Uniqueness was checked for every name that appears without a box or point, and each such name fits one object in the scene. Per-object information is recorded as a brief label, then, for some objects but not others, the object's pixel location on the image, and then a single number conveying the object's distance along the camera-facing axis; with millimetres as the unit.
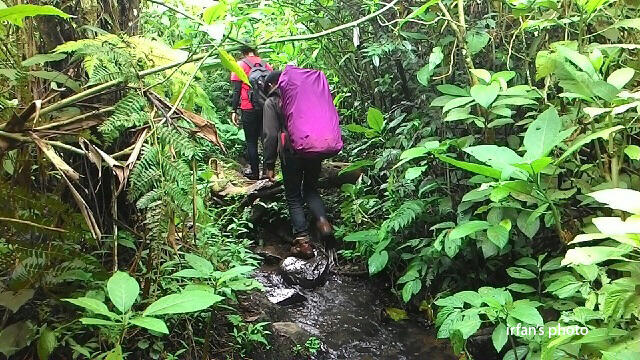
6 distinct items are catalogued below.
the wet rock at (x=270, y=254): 4980
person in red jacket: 6543
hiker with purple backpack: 4539
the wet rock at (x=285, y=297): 4161
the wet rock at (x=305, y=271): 4543
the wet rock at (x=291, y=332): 3341
